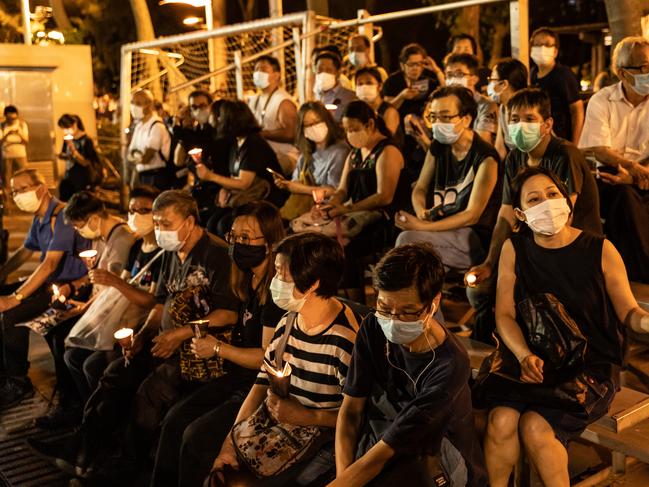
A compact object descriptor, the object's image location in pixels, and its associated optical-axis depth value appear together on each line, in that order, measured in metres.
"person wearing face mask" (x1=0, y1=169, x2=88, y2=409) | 7.00
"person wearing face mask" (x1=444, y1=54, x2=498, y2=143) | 6.92
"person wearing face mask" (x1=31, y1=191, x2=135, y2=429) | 6.46
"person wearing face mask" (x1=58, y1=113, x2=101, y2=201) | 11.71
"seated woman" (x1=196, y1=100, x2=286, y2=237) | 7.43
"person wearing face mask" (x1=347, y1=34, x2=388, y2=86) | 8.71
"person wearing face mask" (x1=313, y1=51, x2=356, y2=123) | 8.12
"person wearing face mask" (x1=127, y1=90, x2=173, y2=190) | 9.90
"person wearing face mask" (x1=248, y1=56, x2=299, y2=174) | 8.27
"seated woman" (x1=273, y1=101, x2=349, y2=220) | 6.94
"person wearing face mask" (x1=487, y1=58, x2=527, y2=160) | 6.52
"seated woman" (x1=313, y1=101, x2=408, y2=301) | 6.30
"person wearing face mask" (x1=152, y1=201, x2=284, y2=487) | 4.47
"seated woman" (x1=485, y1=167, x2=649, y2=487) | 3.92
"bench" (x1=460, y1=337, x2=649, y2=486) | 4.00
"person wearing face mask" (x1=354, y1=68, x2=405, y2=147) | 7.49
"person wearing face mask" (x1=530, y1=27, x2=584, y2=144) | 7.01
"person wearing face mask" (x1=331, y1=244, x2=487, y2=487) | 3.38
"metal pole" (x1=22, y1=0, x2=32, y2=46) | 17.80
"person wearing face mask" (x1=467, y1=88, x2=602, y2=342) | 4.91
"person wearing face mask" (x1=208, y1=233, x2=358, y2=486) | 3.92
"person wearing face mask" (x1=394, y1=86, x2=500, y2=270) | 5.64
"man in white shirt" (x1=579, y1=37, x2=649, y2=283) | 5.39
